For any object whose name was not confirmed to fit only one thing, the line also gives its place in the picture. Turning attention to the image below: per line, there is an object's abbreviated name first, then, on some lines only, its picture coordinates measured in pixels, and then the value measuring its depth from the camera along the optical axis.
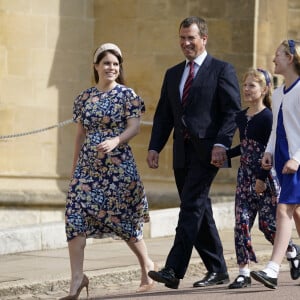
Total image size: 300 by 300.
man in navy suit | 17.86
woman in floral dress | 17.62
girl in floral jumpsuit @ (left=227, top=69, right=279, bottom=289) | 18.33
